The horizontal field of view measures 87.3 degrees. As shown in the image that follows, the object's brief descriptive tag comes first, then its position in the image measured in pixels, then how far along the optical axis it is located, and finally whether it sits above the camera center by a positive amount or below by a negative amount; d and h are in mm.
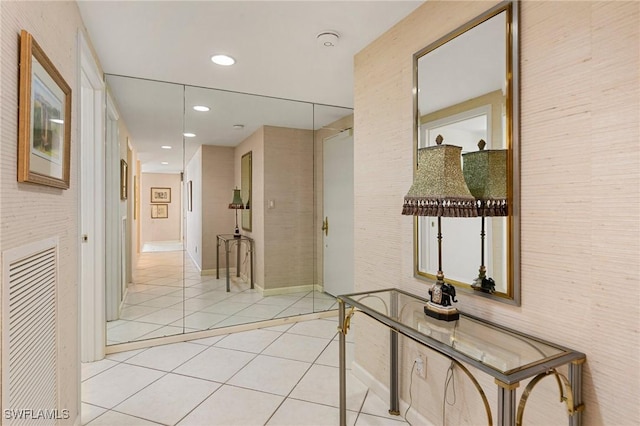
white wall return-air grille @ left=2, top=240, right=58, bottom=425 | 1010 -428
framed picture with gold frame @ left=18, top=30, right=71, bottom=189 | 1100 +350
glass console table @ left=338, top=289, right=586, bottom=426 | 1083 -516
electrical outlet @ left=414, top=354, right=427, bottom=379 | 1897 -879
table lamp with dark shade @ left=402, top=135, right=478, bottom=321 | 1416 +77
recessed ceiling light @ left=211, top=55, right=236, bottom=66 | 2535 +1173
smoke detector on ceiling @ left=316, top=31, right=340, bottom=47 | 2182 +1161
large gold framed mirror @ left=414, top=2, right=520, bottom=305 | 1413 +444
